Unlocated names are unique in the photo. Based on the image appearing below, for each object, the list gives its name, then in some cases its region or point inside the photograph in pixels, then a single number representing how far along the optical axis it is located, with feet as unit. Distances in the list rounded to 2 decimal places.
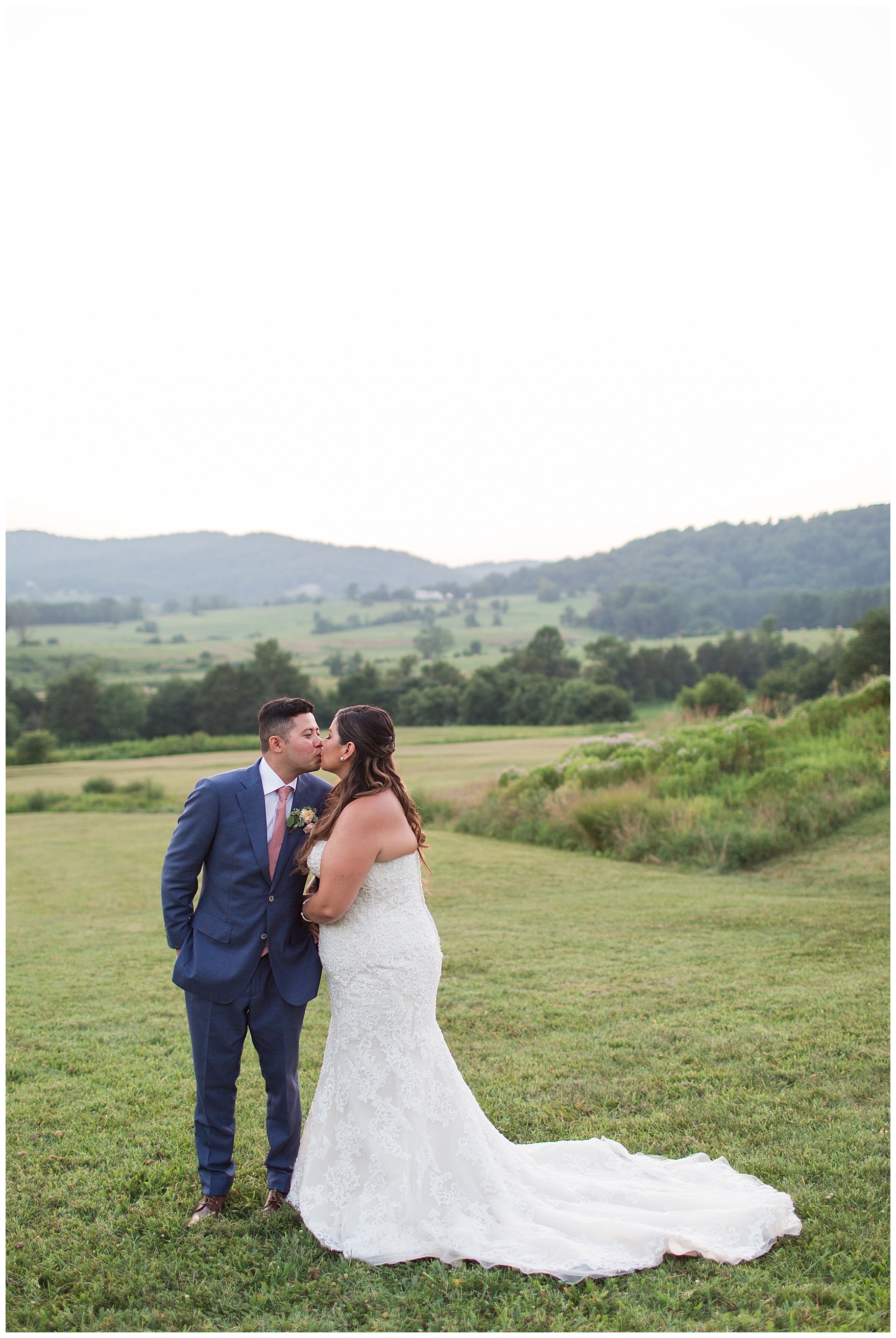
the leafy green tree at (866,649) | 80.38
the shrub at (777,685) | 133.28
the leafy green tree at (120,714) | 177.68
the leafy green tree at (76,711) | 180.45
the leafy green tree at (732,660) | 203.21
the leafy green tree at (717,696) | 93.35
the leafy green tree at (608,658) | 179.11
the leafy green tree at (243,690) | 175.32
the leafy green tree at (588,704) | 153.48
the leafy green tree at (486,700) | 164.66
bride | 11.80
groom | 12.26
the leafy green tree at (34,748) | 151.02
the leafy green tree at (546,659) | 190.60
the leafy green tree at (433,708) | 167.53
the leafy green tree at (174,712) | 176.24
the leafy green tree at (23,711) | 184.03
